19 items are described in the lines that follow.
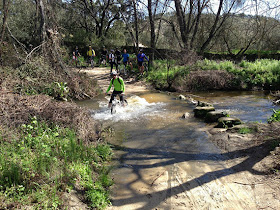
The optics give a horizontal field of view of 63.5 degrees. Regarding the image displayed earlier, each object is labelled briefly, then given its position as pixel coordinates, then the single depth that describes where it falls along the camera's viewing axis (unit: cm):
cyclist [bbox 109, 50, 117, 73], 1801
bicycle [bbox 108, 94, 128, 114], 996
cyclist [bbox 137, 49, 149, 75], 1722
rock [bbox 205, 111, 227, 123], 884
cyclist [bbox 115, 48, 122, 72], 1881
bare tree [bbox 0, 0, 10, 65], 869
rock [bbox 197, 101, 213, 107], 1068
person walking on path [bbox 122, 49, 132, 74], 1833
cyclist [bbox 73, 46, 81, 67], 2072
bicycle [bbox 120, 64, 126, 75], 1879
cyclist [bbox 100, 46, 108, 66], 2069
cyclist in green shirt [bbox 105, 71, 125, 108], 998
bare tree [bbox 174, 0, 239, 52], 1955
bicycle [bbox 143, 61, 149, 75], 1830
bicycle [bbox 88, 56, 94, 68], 2137
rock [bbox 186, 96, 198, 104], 1219
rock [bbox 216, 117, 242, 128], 791
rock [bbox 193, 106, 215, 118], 946
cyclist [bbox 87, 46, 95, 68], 2062
